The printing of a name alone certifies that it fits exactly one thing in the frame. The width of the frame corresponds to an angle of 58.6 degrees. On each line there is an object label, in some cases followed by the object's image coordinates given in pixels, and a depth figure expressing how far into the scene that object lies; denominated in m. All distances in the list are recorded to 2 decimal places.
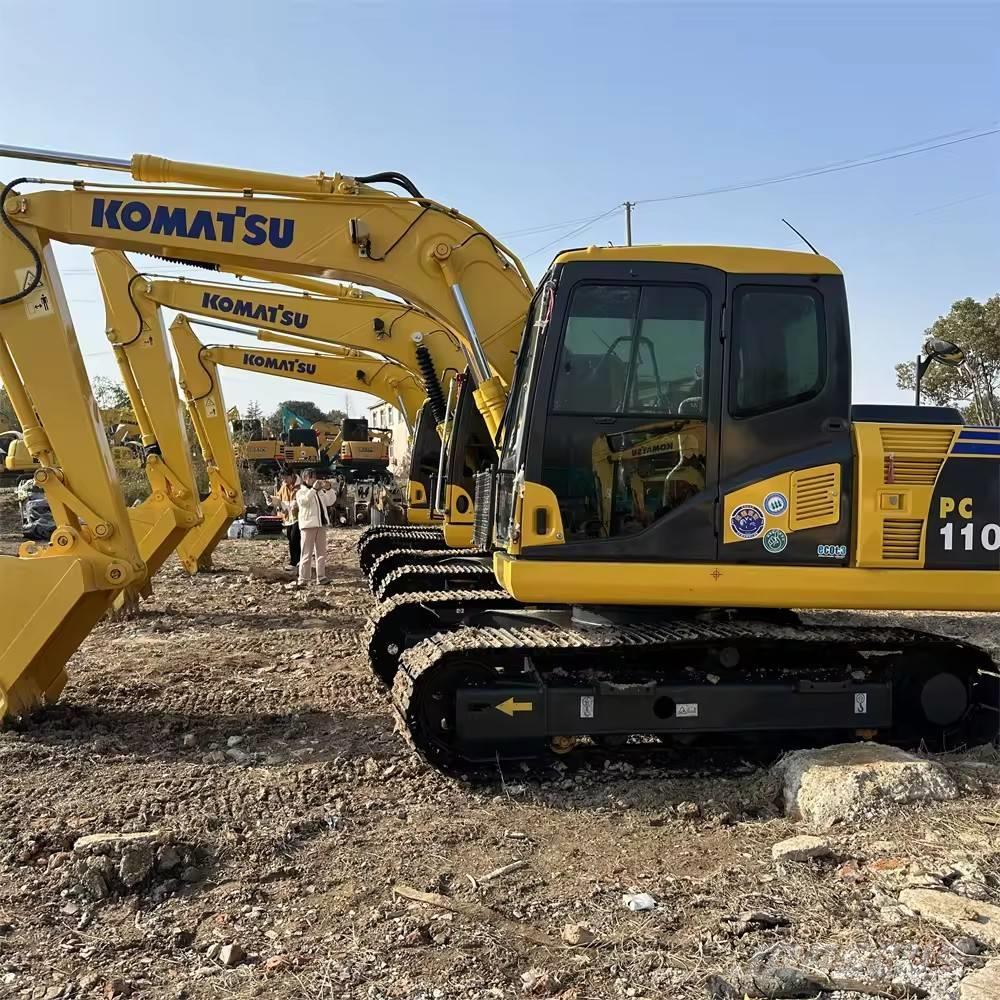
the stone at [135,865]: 3.67
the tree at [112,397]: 38.50
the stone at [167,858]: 3.76
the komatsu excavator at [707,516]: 4.77
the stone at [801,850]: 3.79
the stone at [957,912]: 3.06
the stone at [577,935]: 3.21
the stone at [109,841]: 3.79
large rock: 4.20
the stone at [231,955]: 3.11
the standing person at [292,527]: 14.02
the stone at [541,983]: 2.92
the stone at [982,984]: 2.68
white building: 39.69
